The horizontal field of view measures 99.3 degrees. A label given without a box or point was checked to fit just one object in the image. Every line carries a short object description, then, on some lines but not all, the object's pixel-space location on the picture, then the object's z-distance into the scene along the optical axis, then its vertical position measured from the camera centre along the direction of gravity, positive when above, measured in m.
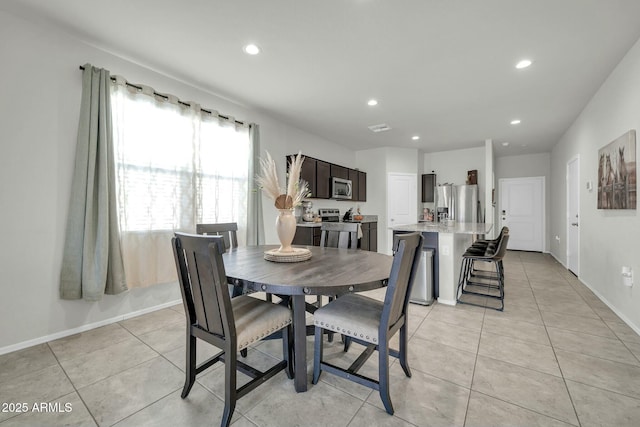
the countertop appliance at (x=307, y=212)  4.89 +0.05
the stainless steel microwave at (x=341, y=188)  5.27 +0.53
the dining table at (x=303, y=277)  1.35 -0.34
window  2.62 +0.45
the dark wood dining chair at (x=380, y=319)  1.40 -0.60
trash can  3.05 -0.75
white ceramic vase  1.98 -0.08
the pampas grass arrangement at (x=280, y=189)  1.93 +0.19
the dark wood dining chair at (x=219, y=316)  1.29 -0.57
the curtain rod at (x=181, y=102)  2.62 +1.25
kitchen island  3.07 -0.46
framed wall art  2.44 +0.41
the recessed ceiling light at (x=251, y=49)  2.41 +1.49
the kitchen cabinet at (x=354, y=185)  5.91 +0.66
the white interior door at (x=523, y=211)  6.77 +0.10
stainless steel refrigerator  6.15 +0.30
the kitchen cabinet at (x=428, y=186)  6.70 +0.71
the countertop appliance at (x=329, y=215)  5.37 -0.01
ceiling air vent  4.66 +1.53
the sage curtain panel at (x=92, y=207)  2.29 +0.06
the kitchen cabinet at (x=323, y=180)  4.94 +0.65
